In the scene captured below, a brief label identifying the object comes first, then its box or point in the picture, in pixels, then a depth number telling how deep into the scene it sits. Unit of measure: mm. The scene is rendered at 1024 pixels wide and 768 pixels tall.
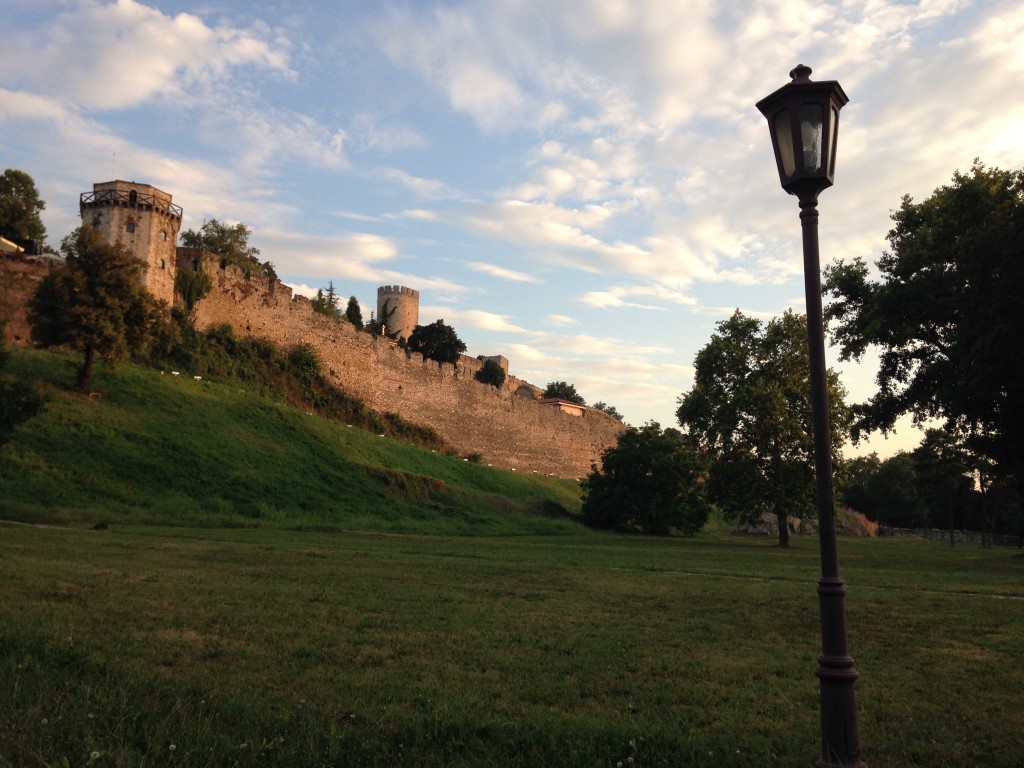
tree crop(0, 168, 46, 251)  50844
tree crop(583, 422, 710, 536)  42438
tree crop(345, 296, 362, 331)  70375
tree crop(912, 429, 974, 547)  40312
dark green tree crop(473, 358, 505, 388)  83000
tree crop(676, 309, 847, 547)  36094
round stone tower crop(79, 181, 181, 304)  39719
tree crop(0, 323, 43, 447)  21844
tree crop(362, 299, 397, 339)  103694
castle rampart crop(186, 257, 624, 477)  45500
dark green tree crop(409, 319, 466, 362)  76812
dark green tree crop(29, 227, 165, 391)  29625
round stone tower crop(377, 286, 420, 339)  106375
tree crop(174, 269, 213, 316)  41625
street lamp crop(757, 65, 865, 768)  4547
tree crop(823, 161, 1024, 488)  21141
